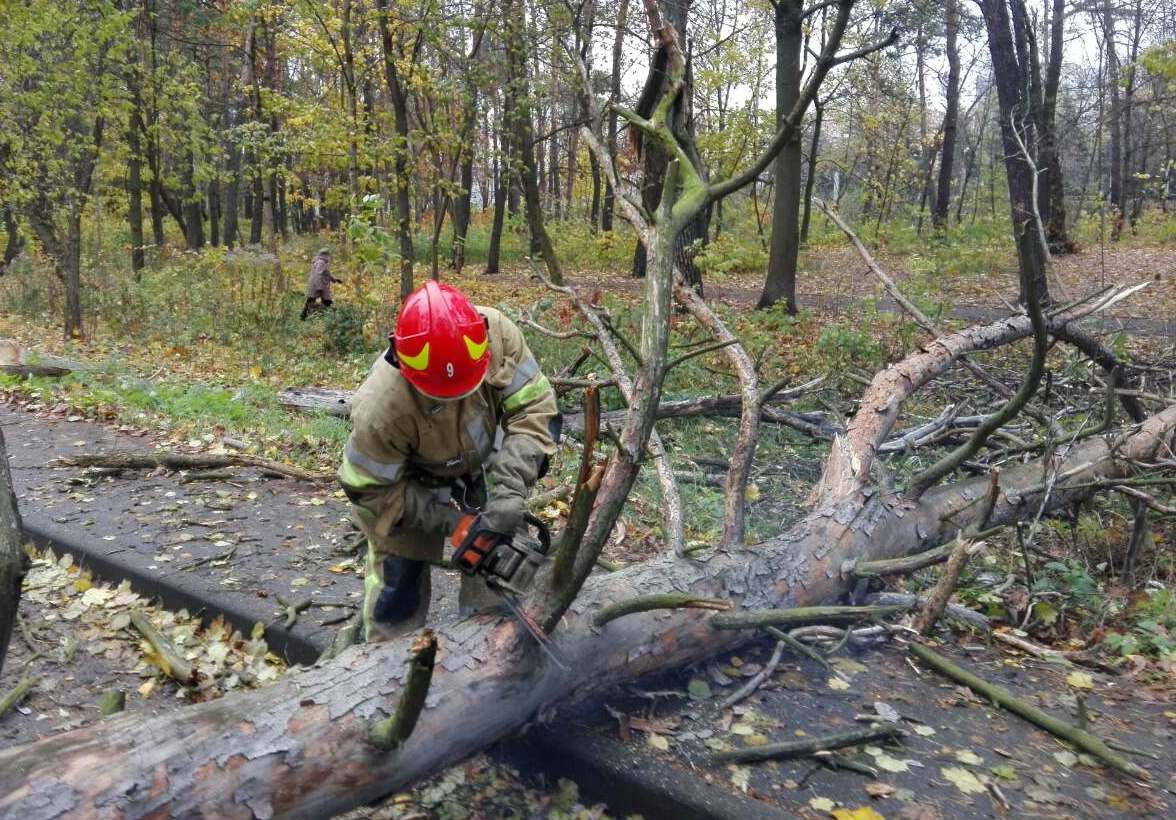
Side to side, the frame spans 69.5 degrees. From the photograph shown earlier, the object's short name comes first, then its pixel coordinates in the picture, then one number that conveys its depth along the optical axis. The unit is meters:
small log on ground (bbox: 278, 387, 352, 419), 7.38
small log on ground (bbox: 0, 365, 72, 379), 8.59
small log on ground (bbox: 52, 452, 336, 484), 5.62
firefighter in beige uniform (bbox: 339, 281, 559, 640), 2.74
